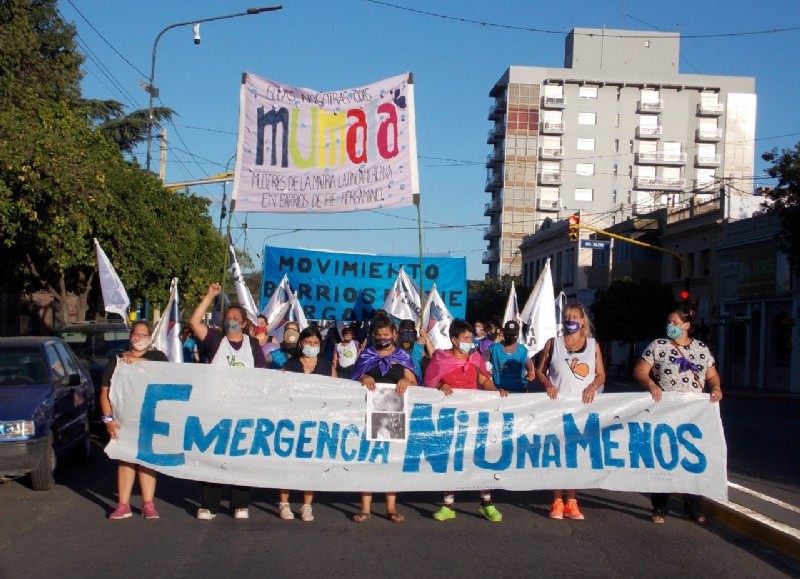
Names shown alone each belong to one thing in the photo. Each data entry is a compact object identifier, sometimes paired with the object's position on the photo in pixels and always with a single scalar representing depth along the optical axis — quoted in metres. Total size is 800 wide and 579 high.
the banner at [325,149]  11.12
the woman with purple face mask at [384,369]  8.75
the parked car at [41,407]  9.62
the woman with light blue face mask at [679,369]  8.97
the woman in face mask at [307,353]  9.38
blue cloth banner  16.34
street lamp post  30.30
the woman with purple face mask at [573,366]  9.00
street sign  40.94
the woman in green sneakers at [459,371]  8.98
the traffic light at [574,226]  33.69
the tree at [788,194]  27.72
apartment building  93.12
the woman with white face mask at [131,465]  8.73
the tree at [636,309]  48.62
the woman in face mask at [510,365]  10.51
